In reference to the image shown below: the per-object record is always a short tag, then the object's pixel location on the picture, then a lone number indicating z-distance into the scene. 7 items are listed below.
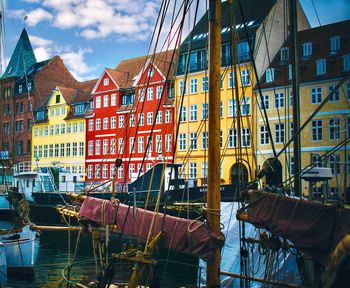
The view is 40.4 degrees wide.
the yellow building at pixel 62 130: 56.41
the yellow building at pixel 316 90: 34.75
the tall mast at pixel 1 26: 18.81
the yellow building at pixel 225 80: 39.97
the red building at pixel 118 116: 47.38
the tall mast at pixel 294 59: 13.57
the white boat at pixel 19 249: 17.30
